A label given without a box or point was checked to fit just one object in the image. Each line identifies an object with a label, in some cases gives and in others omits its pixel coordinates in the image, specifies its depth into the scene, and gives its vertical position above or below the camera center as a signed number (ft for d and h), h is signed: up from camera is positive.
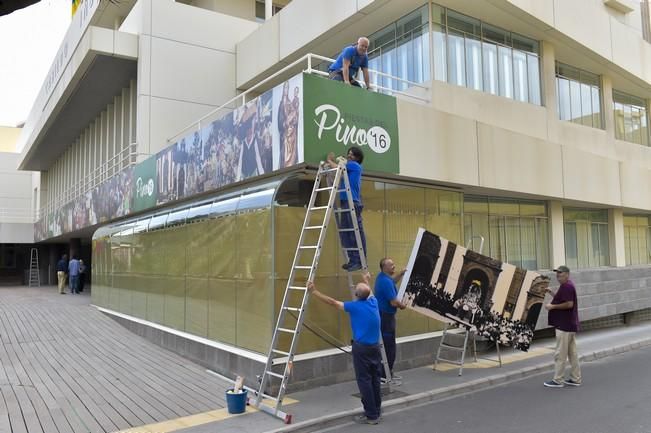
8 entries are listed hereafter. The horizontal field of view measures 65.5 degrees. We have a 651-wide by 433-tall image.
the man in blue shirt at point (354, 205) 26.58 +2.57
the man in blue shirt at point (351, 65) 30.01 +11.50
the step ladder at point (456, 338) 30.07 -5.97
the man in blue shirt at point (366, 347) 22.12 -4.10
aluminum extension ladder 23.21 -1.58
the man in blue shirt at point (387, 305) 27.22 -2.82
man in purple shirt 28.50 -4.45
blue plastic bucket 23.30 -6.72
